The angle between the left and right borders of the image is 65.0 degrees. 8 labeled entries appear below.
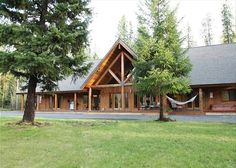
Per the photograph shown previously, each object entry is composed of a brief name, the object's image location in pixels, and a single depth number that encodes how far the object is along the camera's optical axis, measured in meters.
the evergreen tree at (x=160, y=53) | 9.71
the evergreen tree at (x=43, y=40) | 7.36
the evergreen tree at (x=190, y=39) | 33.25
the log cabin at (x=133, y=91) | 13.63
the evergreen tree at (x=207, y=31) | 32.08
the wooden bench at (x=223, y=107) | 13.44
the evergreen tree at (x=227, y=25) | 27.71
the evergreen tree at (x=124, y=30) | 32.20
